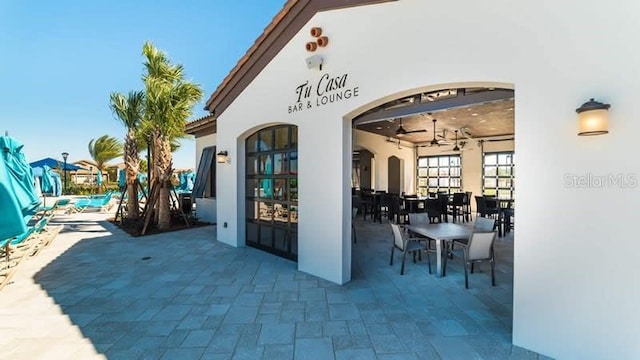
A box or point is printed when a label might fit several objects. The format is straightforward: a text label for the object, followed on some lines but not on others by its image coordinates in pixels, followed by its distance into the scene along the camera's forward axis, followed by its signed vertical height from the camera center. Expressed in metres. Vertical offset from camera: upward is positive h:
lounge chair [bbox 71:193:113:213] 12.31 -1.15
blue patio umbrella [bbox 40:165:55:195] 11.39 -0.06
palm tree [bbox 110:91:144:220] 9.38 +1.73
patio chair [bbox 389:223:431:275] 4.71 -1.19
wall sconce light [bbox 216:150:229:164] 6.83 +0.54
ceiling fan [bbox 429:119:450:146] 9.96 +1.87
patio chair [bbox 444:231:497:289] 4.02 -1.09
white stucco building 2.18 +0.65
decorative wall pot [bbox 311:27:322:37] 4.52 +2.46
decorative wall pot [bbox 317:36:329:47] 4.44 +2.26
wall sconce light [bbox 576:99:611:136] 2.11 +0.47
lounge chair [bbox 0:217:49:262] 4.53 -1.12
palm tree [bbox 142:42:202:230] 7.89 +2.07
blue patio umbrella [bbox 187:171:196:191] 15.23 -0.11
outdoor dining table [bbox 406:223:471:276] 4.45 -0.96
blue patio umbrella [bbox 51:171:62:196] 13.65 -0.26
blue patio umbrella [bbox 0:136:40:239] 2.89 -0.15
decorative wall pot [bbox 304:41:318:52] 4.59 +2.25
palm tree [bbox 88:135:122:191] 20.62 +2.27
